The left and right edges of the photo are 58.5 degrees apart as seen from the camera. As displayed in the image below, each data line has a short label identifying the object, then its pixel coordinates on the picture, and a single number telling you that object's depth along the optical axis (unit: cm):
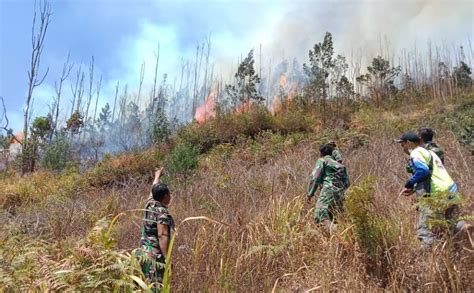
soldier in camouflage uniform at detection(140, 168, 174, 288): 386
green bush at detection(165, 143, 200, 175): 1225
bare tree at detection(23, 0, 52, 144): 2191
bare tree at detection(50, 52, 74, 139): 2753
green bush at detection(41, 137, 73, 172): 1859
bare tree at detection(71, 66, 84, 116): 3918
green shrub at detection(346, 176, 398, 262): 347
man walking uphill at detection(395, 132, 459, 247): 410
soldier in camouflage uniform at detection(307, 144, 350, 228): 508
